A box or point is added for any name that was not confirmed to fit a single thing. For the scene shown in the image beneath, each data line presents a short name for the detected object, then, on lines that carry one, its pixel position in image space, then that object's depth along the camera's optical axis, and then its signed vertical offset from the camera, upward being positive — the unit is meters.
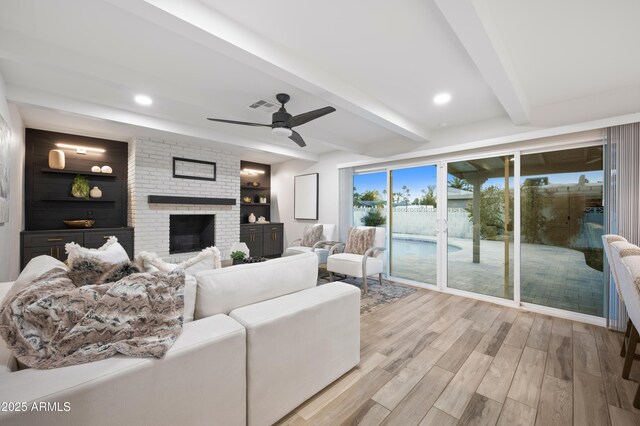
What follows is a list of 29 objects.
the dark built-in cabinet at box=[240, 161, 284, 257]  6.15 +0.00
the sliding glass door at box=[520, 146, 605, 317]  2.98 -0.18
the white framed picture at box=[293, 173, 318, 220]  5.94 +0.39
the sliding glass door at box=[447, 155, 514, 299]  3.54 -0.17
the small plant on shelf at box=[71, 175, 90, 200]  4.27 +0.42
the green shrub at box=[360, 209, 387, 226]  5.00 -0.09
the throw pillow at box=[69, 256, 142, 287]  1.44 -0.33
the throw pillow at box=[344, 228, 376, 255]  4.43 -0.46
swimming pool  4.27 -0.57
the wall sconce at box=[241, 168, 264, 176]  6.66 +1.07
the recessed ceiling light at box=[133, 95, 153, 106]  3.07 +1.35
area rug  3.45 -1.18
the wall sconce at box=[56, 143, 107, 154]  4.26 +1.08
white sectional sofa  0.92 -0.66
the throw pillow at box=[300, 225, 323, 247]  5.35 -0.45
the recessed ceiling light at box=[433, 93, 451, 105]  2.86 +1.28
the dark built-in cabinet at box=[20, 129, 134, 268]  3.83 +0.25
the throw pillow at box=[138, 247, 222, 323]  1.76 -0.34
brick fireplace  4.48 +0.47
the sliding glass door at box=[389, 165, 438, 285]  4.27 -0.18
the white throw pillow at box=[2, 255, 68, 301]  1.36 -0.34
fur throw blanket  0.98 -0.44
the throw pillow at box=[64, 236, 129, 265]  1.60 -0.28
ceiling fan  2.86 +1.01
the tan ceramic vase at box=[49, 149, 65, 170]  4.00 +0.82
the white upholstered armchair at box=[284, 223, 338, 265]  5.02 -0.60
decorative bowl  4.08 -0.16
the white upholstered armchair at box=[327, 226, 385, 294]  3.98 -0.76
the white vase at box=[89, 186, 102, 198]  4.41 +0.34
